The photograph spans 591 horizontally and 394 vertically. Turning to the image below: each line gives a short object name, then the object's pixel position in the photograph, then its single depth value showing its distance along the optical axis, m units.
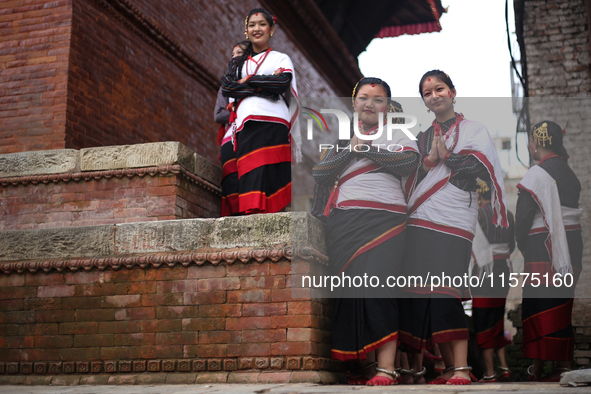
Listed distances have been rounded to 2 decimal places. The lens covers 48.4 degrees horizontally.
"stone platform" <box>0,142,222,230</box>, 5.82
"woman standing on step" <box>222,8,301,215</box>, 5.60
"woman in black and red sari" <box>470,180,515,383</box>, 5.05
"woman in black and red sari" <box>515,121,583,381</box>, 4.98
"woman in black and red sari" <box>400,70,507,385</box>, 4.48
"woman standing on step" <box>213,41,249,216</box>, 5.93
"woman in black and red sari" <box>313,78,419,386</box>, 4.56
